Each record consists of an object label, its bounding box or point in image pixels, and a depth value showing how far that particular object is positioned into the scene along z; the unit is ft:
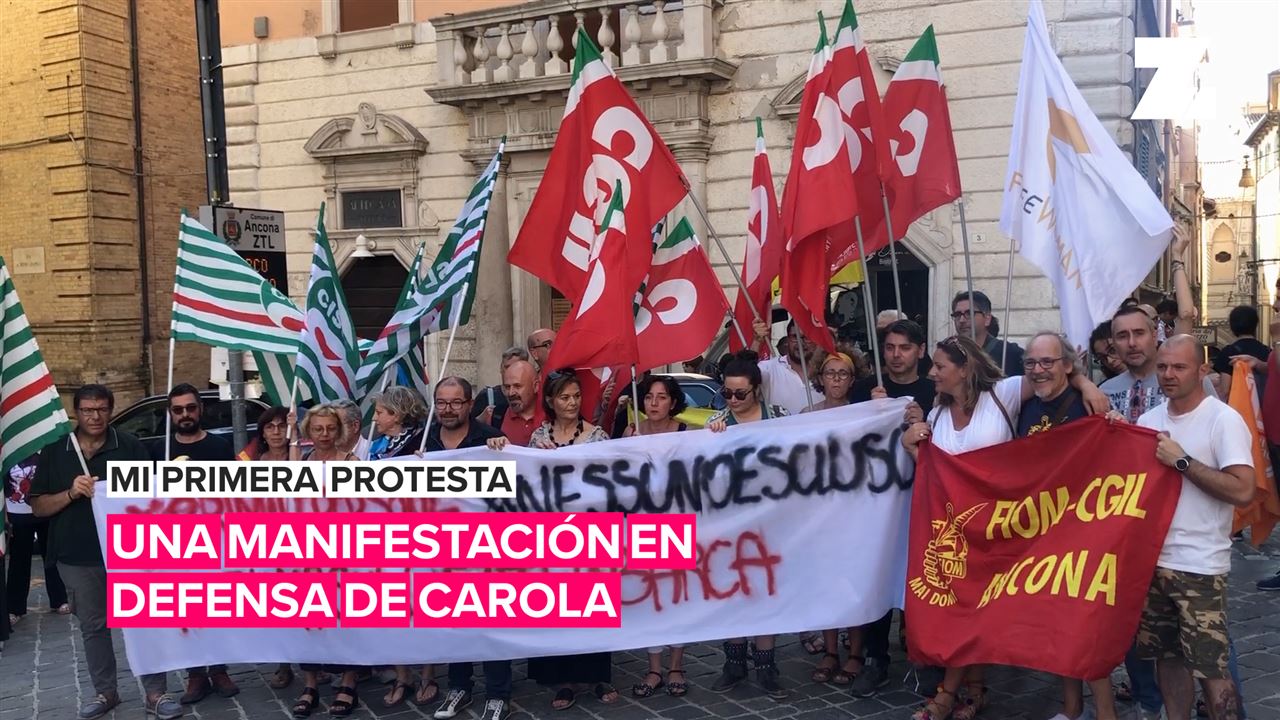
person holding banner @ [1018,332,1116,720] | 15.42
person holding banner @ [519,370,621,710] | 17.98
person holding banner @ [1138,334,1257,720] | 13.65
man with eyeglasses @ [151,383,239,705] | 18.89
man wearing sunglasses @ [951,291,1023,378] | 23.12
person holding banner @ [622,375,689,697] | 18.25
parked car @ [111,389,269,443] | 34.04
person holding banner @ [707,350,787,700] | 18.06
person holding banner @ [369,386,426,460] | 19.95
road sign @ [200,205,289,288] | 26.68
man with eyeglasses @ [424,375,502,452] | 18.62
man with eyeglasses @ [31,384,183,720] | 17.80
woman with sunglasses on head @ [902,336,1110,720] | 15.94
